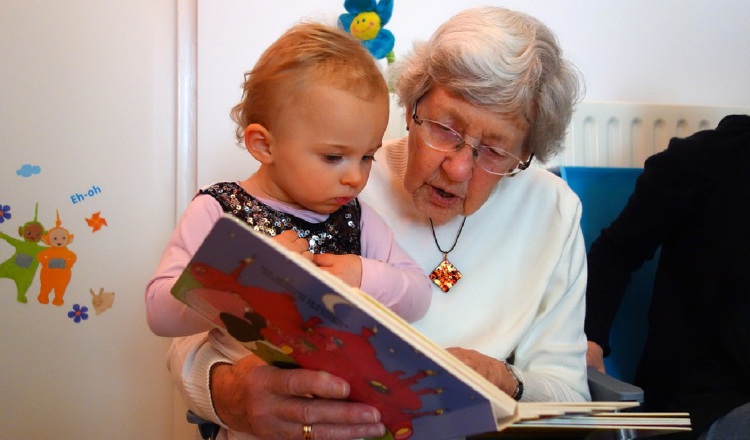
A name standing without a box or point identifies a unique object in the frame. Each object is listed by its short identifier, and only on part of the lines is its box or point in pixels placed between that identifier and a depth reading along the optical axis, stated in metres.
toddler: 1.05
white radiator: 2.14
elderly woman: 1.26
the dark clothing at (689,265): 1.55
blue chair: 1.86
